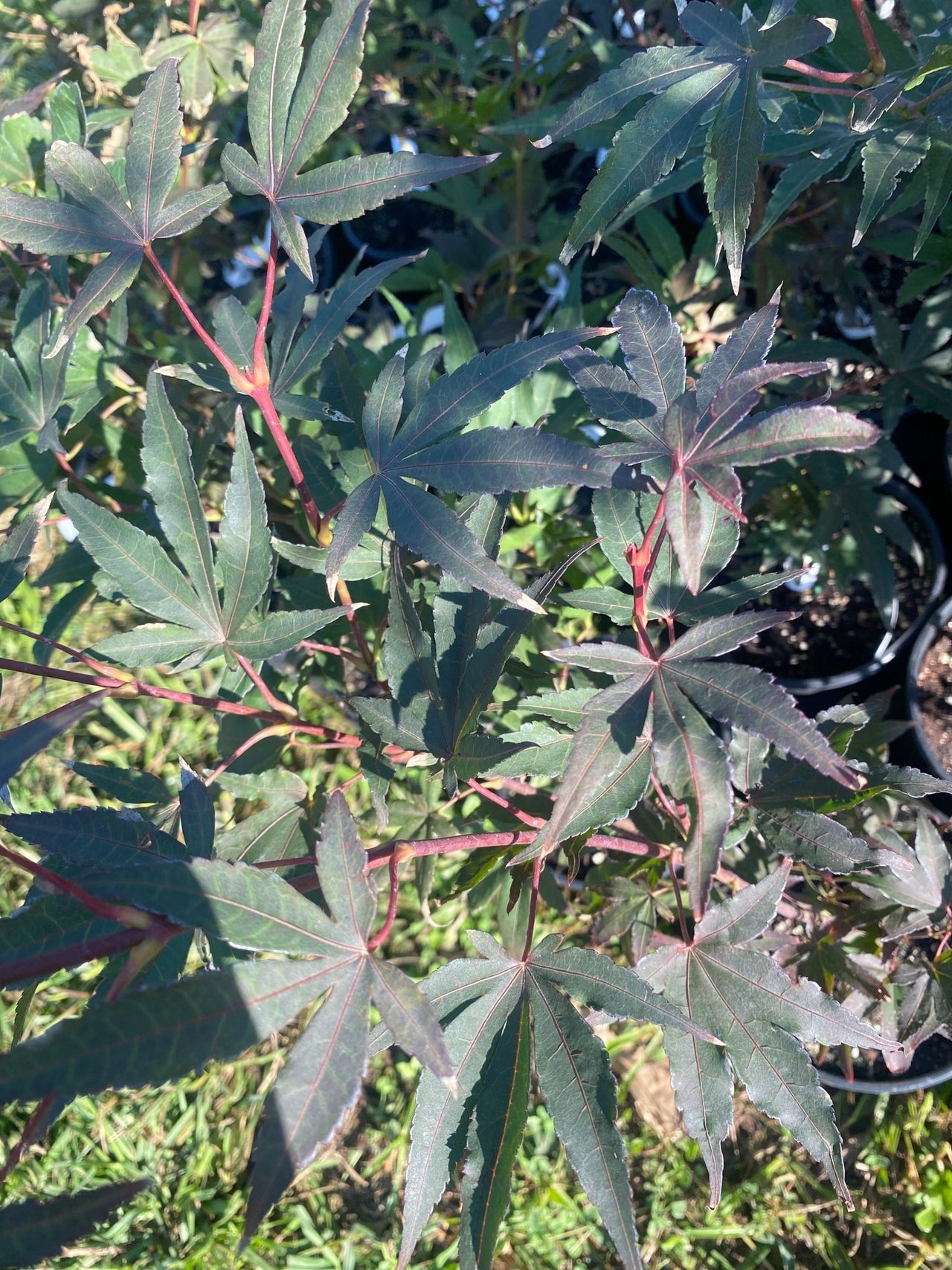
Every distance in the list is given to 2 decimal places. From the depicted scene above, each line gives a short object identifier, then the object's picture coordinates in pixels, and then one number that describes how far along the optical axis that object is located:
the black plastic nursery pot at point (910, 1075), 0.48
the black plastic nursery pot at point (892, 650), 0.55
